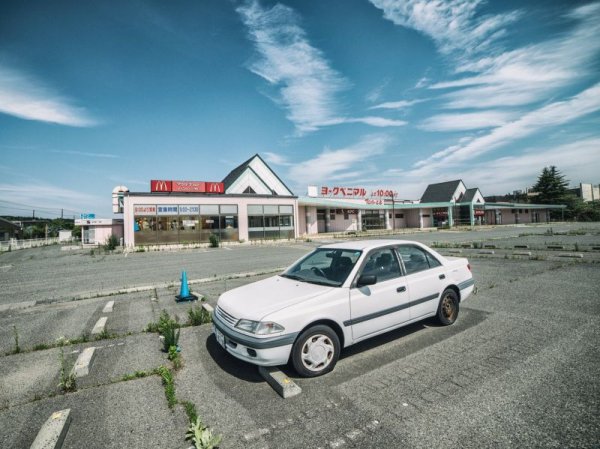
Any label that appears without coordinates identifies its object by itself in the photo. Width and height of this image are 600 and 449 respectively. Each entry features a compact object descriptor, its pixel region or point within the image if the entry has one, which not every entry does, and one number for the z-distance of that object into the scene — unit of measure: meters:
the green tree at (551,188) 64.25
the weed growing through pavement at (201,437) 2.38
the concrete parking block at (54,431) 2.45
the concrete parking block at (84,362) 3.76
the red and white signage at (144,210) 24.83
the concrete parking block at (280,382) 3.16
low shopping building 25.52
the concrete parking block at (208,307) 6.24
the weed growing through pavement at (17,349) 4.57
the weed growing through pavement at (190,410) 2.71
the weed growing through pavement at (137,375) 3.66
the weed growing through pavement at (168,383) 3.10
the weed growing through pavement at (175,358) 3.93
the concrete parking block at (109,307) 6.68
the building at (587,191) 89.31
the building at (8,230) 49.17
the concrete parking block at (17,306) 7.30
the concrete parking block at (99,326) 5.27
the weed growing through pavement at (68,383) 3.40
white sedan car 3.36
